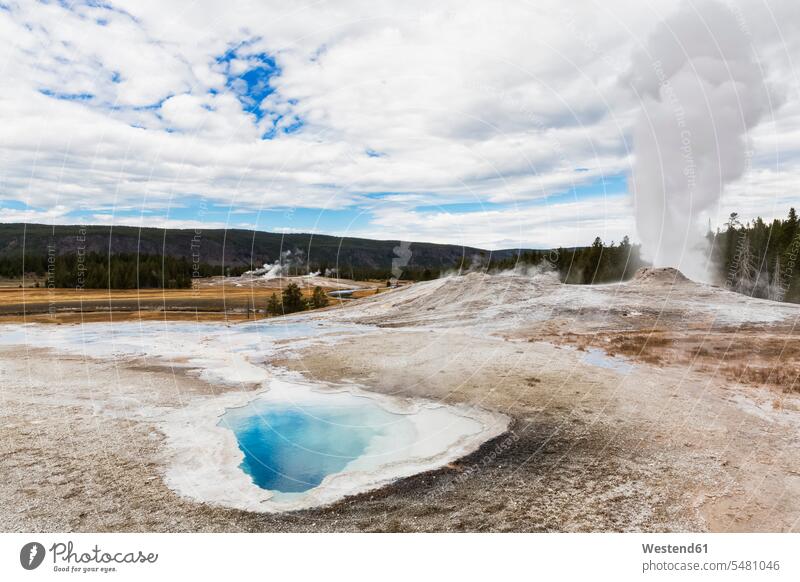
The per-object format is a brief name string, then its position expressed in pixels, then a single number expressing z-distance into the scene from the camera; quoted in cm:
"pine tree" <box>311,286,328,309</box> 5450
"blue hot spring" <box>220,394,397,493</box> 1107
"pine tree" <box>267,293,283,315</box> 5144
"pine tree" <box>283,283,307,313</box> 5122
